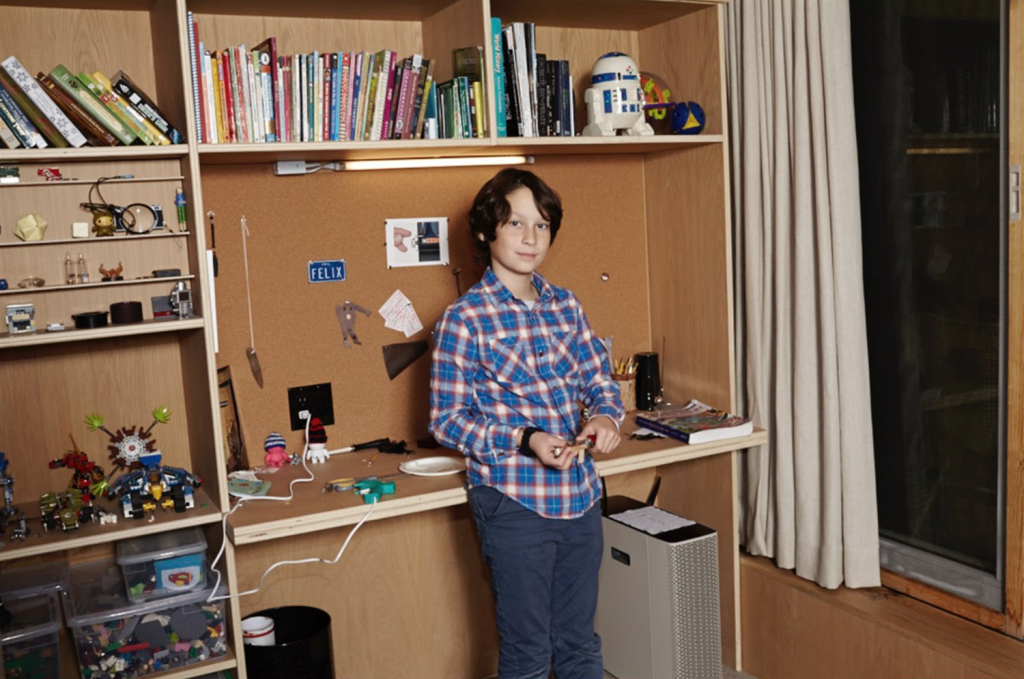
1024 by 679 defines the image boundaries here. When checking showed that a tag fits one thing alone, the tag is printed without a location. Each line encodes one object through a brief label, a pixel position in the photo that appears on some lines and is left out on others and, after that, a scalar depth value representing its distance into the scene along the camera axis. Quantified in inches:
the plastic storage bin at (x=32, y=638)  79.5
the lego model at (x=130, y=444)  89.5
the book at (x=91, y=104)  78.6
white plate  90.5
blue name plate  98.3
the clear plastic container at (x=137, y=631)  80.0
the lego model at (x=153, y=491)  80.9
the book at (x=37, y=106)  78.0
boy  82.5
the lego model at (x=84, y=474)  84.0
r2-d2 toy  97.8
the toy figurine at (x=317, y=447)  97.4
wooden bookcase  84.4
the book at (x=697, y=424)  98.1
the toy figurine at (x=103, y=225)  83.3
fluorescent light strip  97.8
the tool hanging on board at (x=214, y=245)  93.4
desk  98.0
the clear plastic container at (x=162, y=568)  82.0
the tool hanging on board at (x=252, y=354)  94.9
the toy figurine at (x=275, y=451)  95.8
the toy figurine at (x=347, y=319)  100.2
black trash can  87.7
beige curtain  94.6
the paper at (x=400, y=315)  102.2
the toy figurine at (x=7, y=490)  82.0
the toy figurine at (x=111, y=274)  86.5
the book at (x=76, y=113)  78.7
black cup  111.3
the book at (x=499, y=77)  90.1
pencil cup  111.0
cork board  95.1
